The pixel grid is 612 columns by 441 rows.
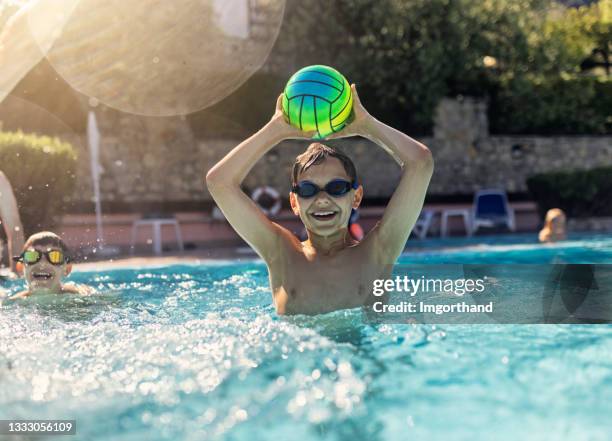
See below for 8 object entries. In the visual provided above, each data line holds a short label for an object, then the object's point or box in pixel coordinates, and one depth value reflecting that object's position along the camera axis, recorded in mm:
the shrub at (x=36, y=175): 9367
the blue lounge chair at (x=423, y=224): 13289
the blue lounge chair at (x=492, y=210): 13703
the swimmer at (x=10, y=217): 5648
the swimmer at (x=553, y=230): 10094
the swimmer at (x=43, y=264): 4922
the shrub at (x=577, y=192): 14281
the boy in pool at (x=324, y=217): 3152
